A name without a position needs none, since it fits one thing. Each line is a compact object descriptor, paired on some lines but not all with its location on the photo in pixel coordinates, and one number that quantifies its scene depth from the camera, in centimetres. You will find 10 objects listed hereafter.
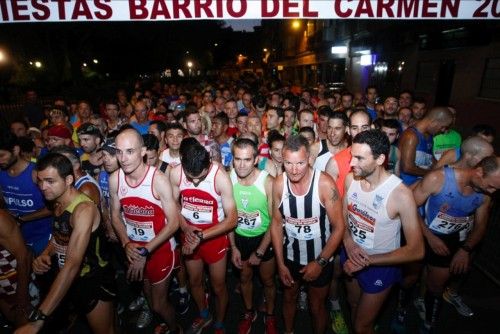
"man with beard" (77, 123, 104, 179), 452
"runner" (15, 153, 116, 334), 283
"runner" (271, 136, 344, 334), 318
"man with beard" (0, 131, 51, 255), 390
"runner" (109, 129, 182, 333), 337
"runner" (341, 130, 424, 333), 289
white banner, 374
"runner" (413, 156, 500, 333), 322
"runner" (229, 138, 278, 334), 364
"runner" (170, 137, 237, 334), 351
